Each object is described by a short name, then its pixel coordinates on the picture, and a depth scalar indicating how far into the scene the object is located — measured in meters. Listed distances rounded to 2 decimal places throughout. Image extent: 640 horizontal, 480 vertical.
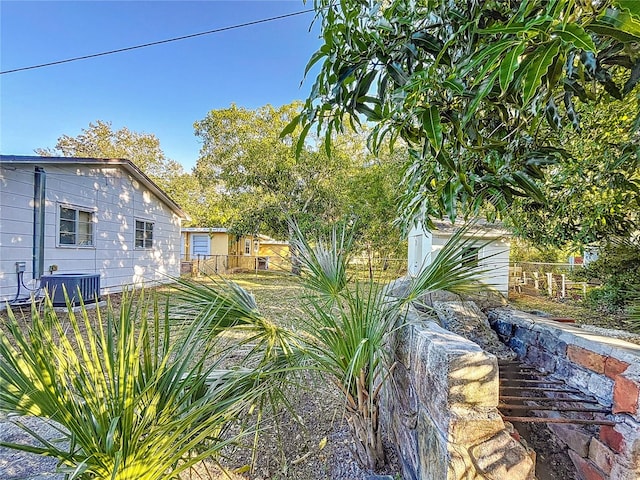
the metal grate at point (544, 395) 1.62
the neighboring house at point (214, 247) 16.70
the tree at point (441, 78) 1.21
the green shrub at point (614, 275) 5.75
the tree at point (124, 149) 23.03
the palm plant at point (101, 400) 1.17
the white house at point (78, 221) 6.41
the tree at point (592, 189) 2.96
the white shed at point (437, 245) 9.25
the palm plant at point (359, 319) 1.97
